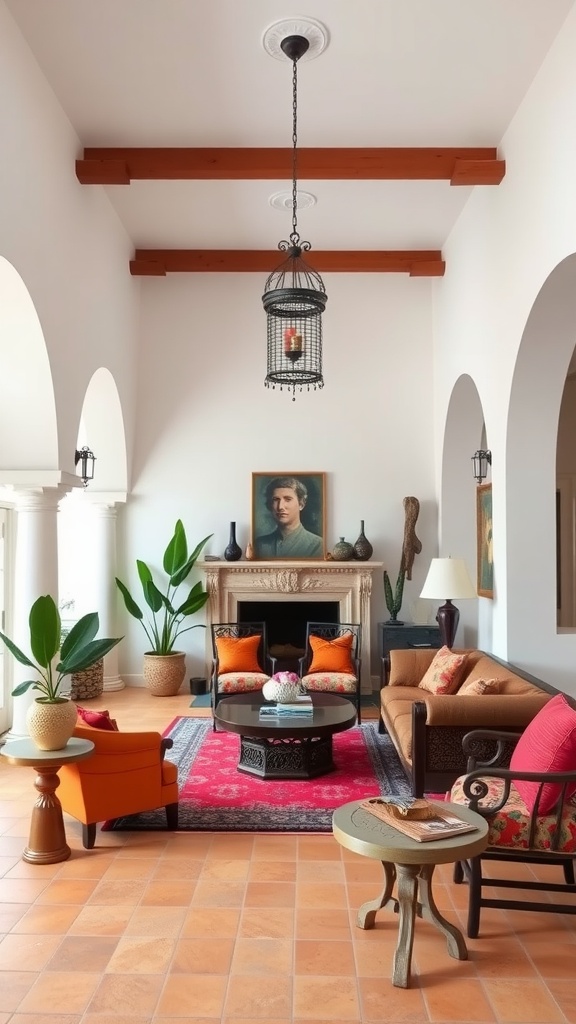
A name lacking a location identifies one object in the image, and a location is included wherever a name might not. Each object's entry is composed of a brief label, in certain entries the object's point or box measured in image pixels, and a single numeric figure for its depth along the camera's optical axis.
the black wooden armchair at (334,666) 7.65
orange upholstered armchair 4.72
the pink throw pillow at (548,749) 3.82
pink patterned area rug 5.16
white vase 6.36
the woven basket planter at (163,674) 9.06
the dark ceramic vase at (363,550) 9.24
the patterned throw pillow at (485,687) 5.43
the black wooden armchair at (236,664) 7.64
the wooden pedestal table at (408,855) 3.23
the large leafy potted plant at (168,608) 9.08
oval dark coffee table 5.79
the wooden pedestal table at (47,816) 4.53
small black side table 8.81
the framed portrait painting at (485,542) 7.54
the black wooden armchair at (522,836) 3.70
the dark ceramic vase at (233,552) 9.27
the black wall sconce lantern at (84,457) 7.24
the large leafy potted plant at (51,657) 4.51
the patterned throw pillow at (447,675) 6.33
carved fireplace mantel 9.24
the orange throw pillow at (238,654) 7.92
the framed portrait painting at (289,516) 9.48
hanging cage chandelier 5.19
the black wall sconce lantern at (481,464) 7.52
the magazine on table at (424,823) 3.35
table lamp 7.11
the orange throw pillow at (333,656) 7.93
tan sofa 5.04
